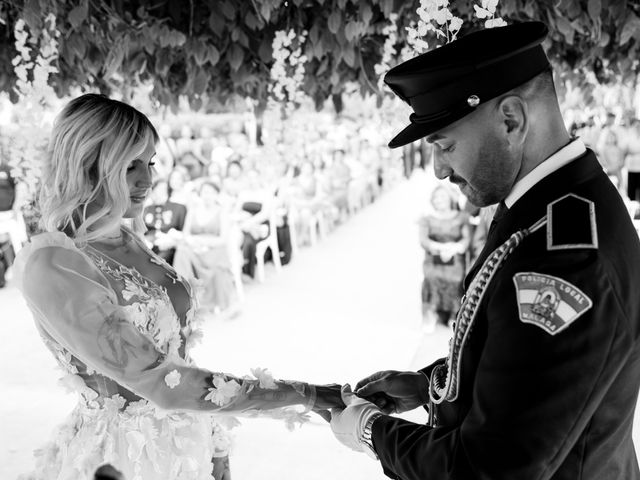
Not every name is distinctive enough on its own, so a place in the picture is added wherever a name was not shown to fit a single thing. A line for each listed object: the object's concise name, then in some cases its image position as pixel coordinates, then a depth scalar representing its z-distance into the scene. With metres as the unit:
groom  1.01
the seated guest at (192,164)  10.17
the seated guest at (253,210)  7.70
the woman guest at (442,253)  5.77
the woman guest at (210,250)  6.44
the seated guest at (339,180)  10.94
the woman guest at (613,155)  8.97
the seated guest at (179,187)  6.76
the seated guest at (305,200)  9.44
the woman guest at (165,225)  6.28
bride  1.54
